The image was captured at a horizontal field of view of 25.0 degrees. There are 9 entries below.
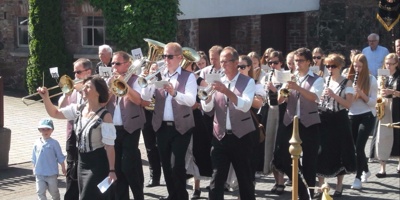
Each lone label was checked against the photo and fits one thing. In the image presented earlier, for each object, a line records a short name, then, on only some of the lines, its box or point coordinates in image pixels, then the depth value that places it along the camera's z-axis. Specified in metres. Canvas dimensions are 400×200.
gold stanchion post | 6.88
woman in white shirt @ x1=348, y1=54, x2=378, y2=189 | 11.76
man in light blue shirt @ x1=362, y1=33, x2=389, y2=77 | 17.80
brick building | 21.06
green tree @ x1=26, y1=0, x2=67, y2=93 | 20.44
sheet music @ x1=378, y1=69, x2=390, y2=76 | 12.32
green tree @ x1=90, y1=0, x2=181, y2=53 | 19.70
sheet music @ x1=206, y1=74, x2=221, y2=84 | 9.40
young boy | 10.12
